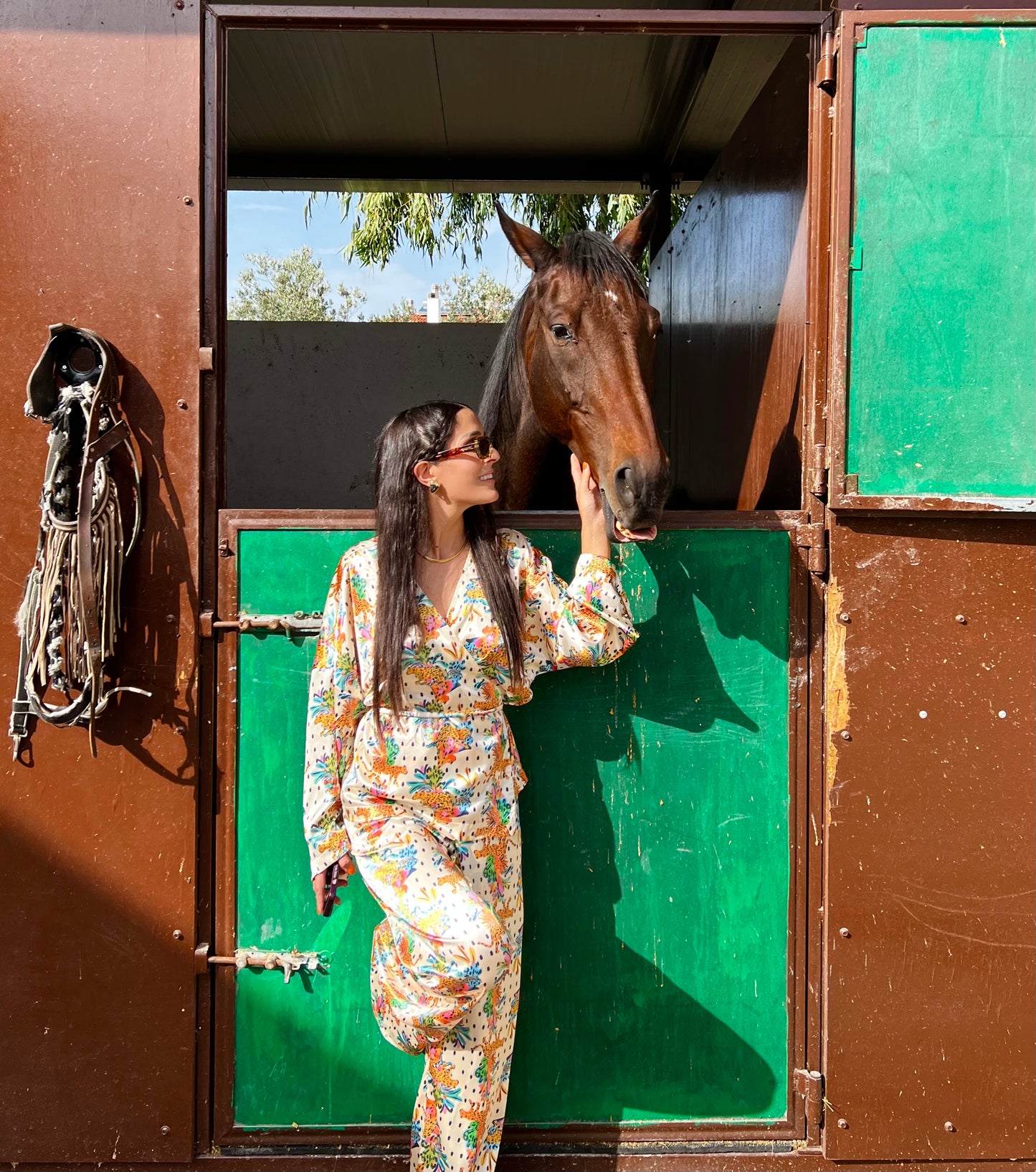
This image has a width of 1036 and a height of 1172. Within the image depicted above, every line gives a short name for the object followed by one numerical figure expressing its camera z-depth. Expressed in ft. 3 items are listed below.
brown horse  6.63
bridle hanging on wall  6.82
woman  6.30
